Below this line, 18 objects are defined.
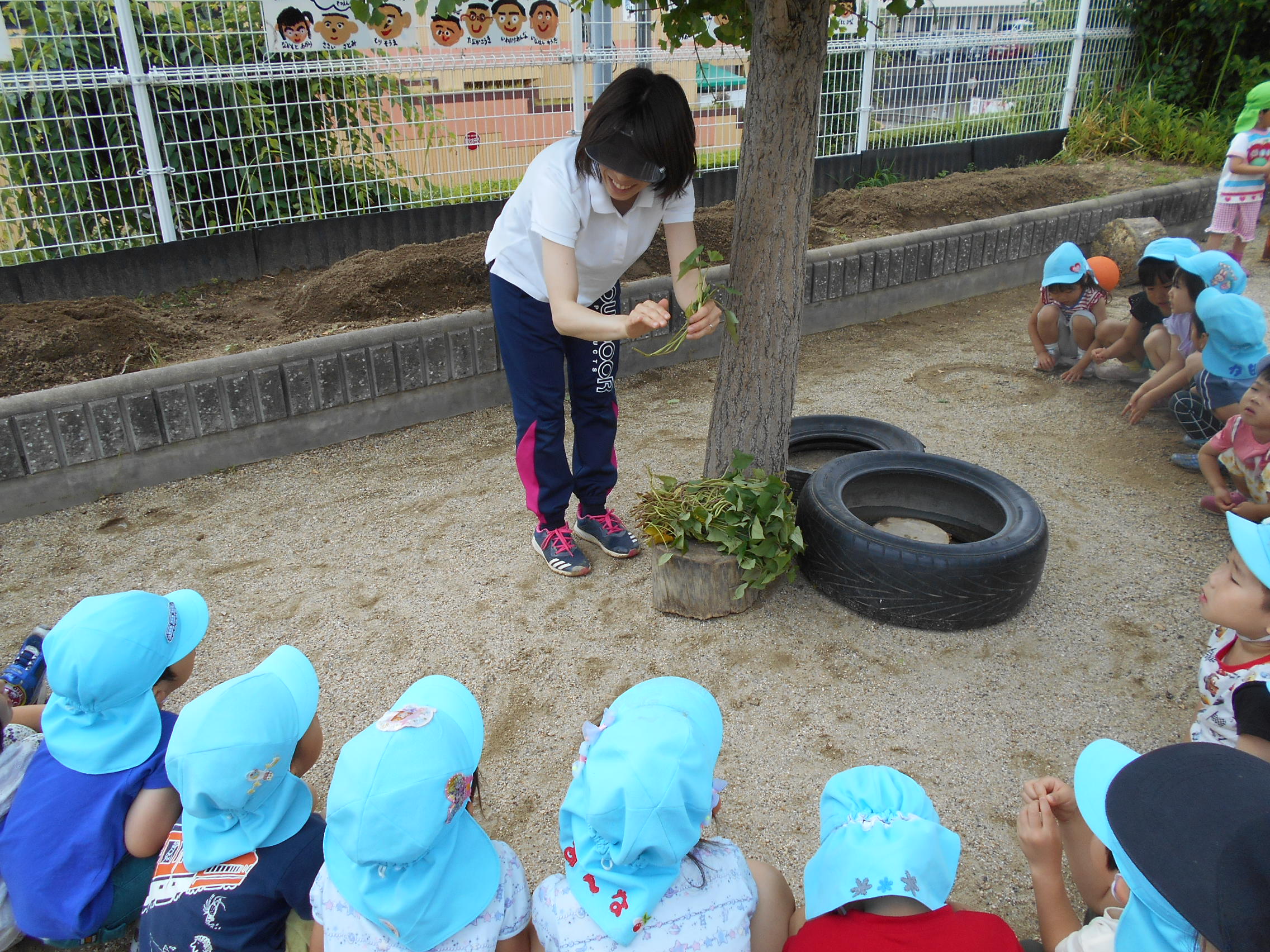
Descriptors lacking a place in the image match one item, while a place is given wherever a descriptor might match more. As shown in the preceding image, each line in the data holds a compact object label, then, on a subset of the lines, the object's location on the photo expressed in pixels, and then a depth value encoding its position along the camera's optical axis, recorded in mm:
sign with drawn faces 4809
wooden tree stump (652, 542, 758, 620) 2896
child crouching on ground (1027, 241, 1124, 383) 4879
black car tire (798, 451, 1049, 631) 2764
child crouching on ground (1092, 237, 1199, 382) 4324
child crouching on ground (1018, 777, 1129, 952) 1588
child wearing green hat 6160
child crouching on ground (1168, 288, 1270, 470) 3689
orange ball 5323
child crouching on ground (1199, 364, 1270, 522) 3184
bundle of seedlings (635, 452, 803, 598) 2898
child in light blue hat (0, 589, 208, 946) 1752
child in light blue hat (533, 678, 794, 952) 1305
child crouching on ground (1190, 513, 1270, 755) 1742
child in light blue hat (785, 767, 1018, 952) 1341
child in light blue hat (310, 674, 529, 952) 1336
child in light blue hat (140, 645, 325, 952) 1549
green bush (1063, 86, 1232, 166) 8211
